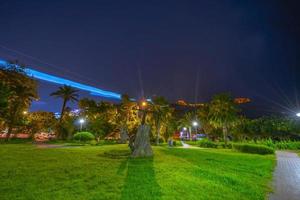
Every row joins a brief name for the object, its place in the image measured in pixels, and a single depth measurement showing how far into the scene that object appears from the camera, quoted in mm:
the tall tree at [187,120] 82519
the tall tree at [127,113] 18203
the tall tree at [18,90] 28912
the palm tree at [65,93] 56812
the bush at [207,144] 42675
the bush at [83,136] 41000
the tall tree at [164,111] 48647
